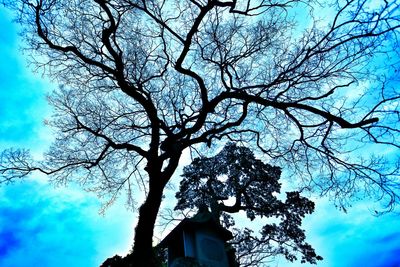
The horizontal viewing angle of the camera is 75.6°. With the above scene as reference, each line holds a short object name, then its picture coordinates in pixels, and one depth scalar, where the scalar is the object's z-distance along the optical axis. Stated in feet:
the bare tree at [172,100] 22.80
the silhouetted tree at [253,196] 51.19
